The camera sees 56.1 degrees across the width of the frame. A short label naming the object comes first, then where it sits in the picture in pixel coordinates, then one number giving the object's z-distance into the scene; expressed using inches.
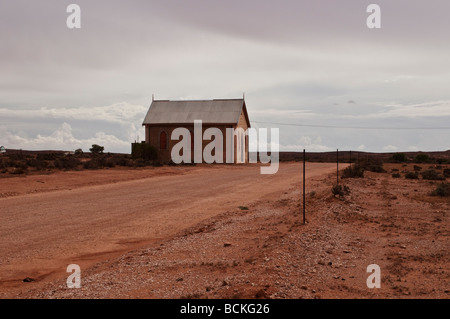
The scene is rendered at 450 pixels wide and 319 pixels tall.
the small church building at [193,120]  1788.9
